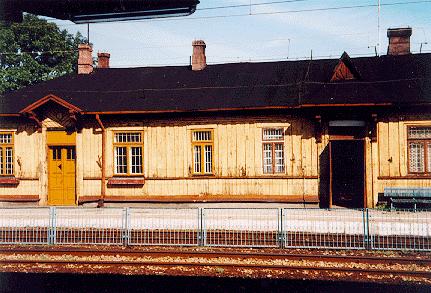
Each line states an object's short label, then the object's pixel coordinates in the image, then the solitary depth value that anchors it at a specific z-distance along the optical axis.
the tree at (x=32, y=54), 34.22
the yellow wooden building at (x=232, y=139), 17.08
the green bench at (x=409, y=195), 16.21
